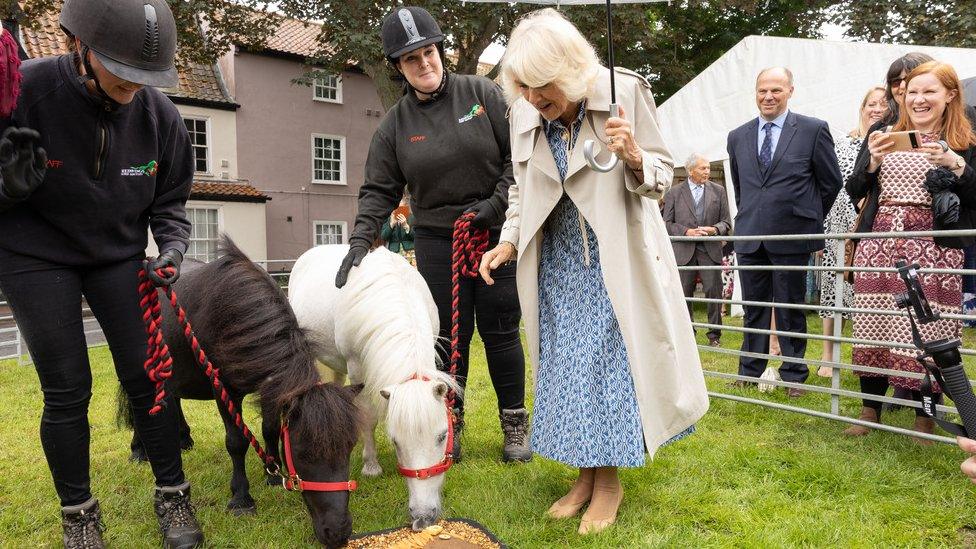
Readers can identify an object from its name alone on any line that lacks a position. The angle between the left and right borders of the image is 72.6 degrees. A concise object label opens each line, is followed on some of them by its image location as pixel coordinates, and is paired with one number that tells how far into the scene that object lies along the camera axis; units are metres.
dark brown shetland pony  2.63
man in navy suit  4.91
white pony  2.81
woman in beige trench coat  2.66
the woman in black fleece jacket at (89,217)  2.41
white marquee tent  8.87
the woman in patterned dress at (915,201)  3.56
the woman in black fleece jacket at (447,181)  3.68
